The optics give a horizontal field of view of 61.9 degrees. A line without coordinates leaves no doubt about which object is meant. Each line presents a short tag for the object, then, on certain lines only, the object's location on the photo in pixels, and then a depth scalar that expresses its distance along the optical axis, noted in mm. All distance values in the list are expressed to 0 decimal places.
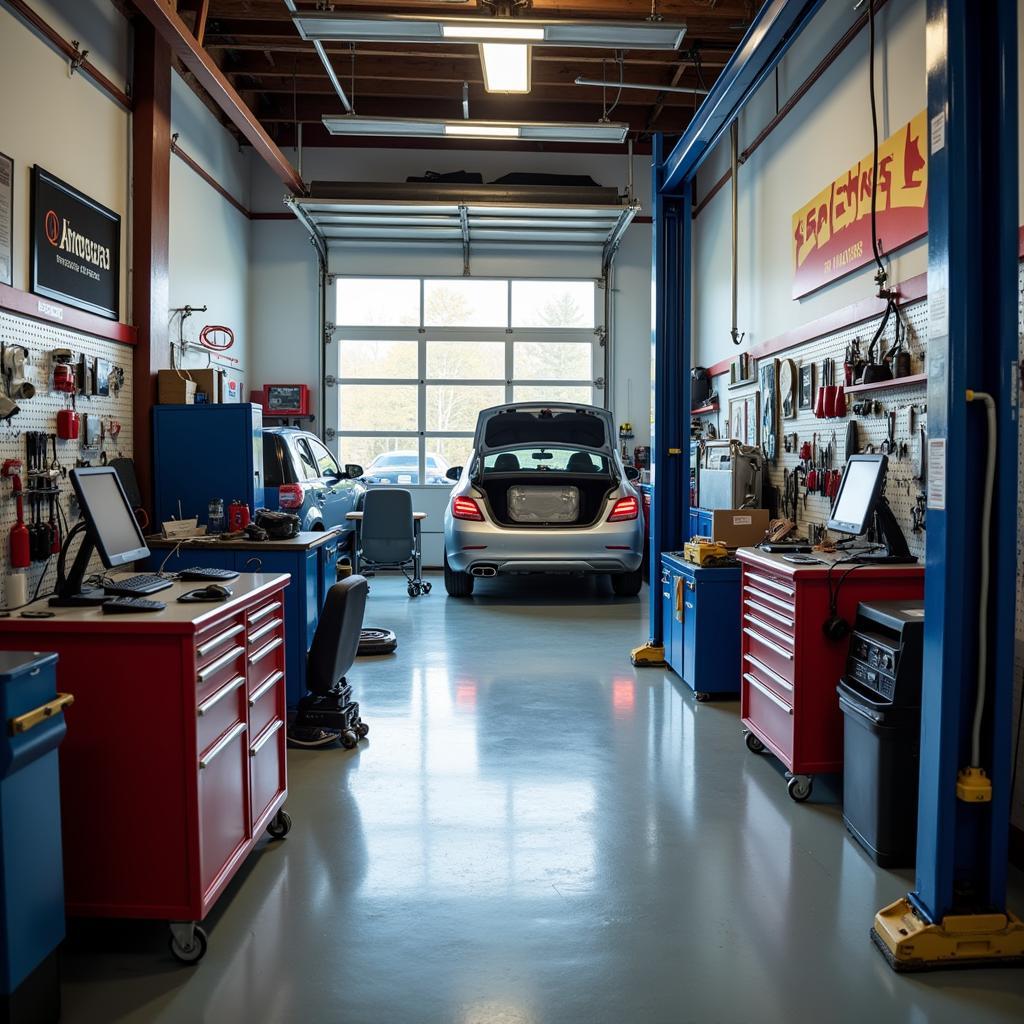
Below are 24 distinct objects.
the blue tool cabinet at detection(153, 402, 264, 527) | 4609
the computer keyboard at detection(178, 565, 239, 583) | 2865
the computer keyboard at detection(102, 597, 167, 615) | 2264
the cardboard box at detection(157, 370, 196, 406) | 4922
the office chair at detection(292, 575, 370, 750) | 3463
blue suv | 5922
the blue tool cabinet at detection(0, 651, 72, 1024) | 1724
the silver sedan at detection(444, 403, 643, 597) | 6738
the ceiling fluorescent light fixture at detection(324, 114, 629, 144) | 6965
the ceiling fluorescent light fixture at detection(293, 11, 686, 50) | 5074
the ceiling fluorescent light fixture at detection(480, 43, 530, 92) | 5523
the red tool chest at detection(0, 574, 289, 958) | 2127
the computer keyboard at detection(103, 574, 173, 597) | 2532
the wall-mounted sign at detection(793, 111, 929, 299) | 3986
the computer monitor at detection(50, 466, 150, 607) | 2461
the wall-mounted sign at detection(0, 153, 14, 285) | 3824
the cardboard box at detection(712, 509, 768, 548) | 4672
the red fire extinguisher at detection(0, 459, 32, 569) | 3611
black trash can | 2627
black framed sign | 4129
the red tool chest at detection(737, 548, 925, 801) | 3152
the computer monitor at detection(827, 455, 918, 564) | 3291
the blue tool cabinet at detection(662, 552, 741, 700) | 4398
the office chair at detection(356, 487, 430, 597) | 7250
